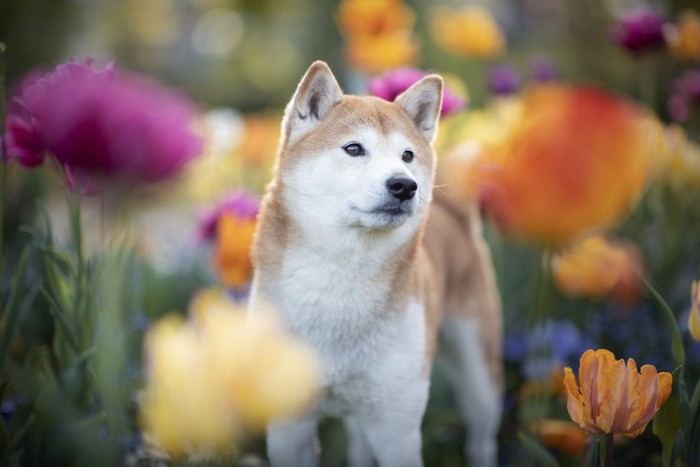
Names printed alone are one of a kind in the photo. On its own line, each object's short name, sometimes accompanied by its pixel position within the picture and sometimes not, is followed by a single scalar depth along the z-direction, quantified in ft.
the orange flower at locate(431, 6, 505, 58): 14.26
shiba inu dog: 6.79
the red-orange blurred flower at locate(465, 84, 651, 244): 3.82
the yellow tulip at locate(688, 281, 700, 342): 5.44
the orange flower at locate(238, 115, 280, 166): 15.17
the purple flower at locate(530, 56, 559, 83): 13.48
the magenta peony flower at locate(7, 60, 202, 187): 4.05
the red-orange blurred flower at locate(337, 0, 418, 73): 12.75
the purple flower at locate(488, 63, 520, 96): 12.97
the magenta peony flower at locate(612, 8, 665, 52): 10.60
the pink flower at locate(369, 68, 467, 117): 8.52
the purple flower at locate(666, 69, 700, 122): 11.86
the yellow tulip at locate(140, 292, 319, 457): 3.44
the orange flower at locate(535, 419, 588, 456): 8.30
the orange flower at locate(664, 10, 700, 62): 11.36
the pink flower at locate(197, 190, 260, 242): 9.55
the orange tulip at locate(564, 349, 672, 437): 4.76
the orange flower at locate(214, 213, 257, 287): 9.08
